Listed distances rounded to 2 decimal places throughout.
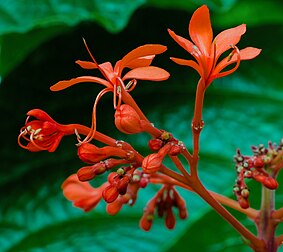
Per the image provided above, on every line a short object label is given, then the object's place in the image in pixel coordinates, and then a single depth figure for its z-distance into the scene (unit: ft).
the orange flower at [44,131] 1.41
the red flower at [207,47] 1.38
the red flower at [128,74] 1.36
